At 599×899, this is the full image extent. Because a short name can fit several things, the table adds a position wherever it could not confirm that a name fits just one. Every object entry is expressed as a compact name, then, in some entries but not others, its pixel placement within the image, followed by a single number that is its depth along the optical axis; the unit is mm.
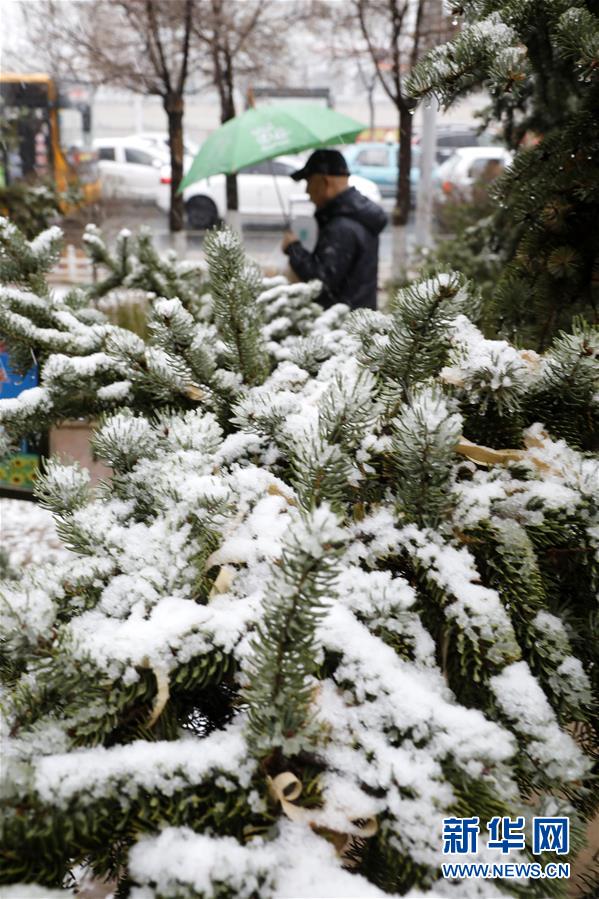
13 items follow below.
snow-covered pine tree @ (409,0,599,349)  1329
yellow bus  11672
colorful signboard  2289
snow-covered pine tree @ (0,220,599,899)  691
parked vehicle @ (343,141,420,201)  17609
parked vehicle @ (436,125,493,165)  21016
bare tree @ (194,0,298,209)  7457
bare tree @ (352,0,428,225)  7137
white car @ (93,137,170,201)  15984
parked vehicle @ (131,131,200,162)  17731
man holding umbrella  3572
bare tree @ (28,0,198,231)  7129
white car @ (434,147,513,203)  15094
